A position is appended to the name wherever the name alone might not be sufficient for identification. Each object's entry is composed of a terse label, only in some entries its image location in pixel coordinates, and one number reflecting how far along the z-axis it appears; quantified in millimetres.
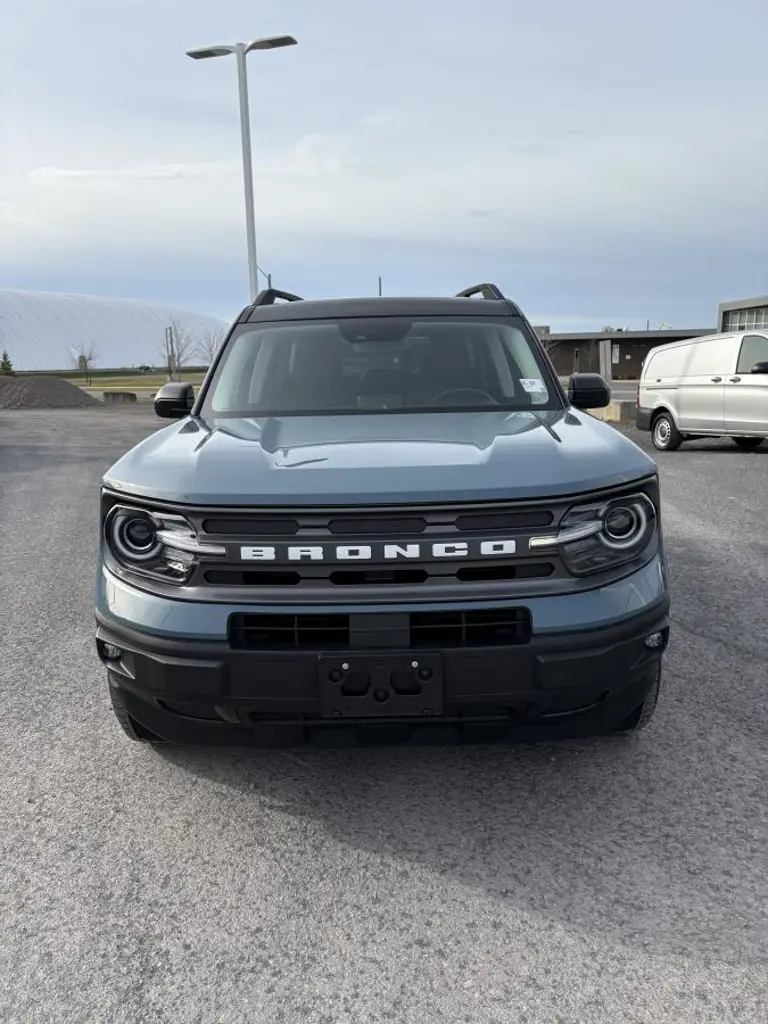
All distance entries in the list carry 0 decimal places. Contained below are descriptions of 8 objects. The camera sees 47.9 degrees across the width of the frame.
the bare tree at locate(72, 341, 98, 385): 114938
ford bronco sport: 2523
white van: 12922
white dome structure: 114812
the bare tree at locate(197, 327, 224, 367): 104575
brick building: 65562
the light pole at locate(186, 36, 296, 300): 18266
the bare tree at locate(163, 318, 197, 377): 79575
